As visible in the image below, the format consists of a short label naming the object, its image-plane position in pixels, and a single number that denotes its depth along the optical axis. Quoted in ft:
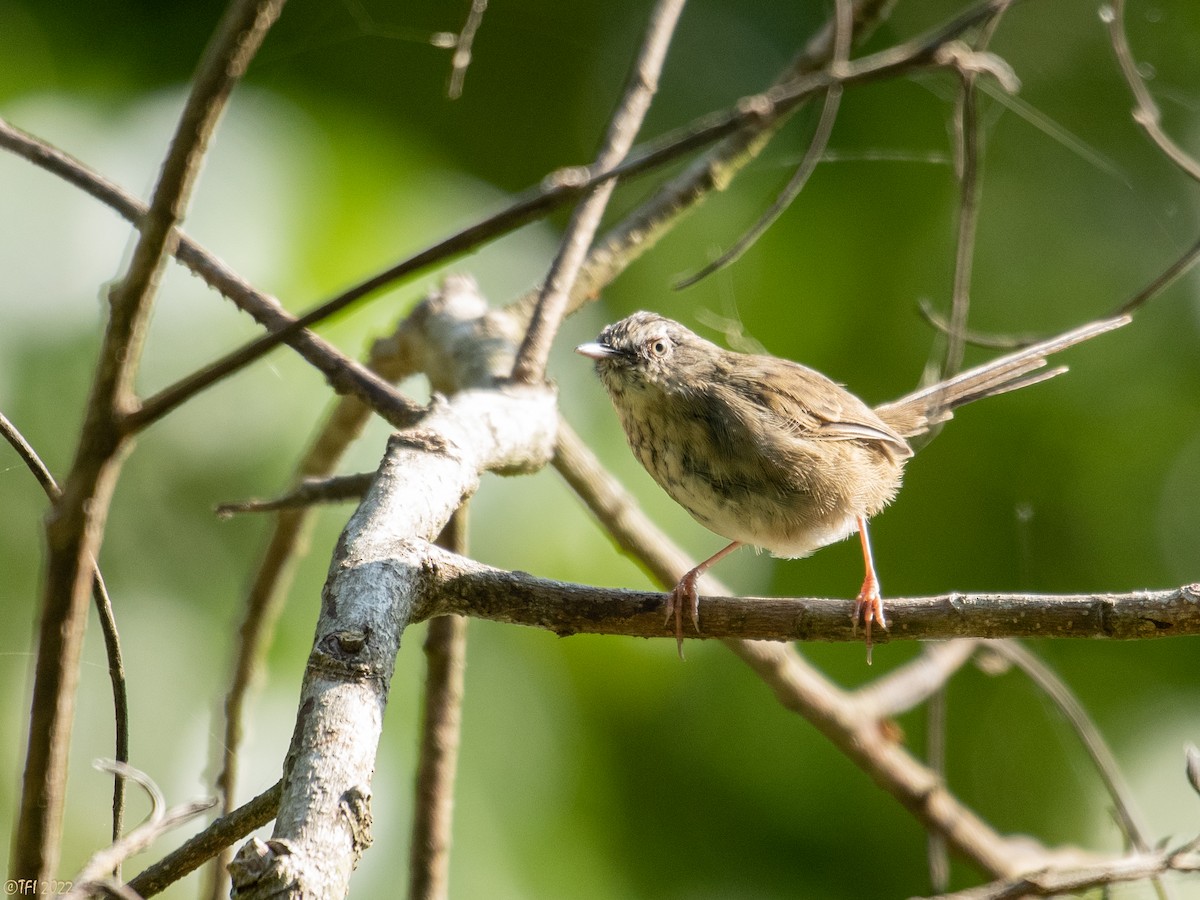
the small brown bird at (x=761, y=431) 20.22
